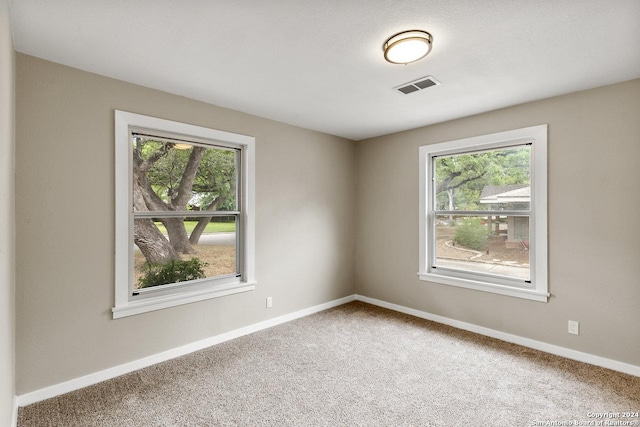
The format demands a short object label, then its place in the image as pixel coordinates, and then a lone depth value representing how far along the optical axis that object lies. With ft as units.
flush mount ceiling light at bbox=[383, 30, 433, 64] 6.27
